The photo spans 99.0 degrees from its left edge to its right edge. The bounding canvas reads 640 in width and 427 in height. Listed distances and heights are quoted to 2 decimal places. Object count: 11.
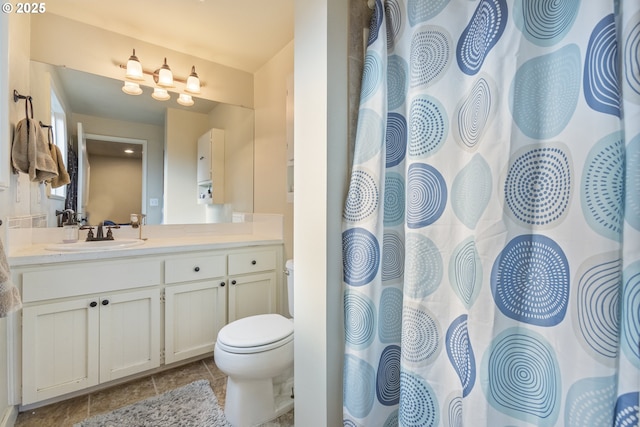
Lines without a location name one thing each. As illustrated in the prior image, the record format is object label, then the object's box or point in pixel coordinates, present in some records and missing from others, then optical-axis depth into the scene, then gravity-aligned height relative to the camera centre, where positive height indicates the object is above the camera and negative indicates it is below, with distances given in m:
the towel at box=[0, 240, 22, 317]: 0.79 -0.23
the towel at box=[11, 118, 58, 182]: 1.43 +0.35
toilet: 1.29 -0.71
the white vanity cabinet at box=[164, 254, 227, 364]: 1.78 -0.61
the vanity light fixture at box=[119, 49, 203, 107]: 2.01 +1.05
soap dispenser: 1.82 -0.09
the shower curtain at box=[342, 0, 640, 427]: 0.51 -0.01
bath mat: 1.39 -1.06
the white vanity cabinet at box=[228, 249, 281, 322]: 2.03 -0.52
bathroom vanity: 1.40 -0.56
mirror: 1.92 +0.57
